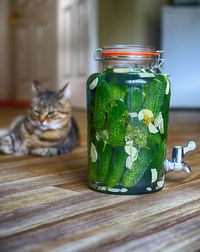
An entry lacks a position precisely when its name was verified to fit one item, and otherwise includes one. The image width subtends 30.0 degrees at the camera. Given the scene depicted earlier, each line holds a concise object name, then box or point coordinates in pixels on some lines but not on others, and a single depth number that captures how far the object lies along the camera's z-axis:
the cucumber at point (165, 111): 0.99
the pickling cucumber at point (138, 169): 0.96
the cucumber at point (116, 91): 0.94
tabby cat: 1.64
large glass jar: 0.94
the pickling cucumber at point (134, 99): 0.93
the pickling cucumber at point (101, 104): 0.95
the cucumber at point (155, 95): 0.95
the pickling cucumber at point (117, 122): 0.94
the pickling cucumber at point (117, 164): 0.95
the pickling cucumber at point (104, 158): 0.97
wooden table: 0.67
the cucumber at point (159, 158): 0.98
